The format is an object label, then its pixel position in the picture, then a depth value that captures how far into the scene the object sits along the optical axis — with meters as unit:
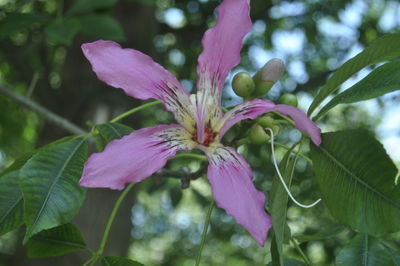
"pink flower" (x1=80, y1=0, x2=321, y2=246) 0.42
